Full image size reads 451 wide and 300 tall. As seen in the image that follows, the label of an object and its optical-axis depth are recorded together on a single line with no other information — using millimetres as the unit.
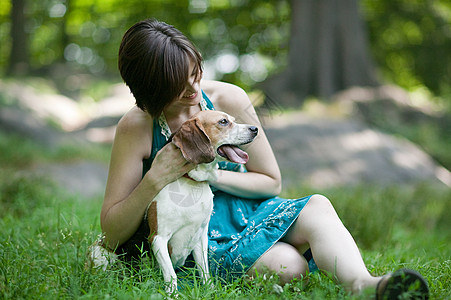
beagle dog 2361
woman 2330
